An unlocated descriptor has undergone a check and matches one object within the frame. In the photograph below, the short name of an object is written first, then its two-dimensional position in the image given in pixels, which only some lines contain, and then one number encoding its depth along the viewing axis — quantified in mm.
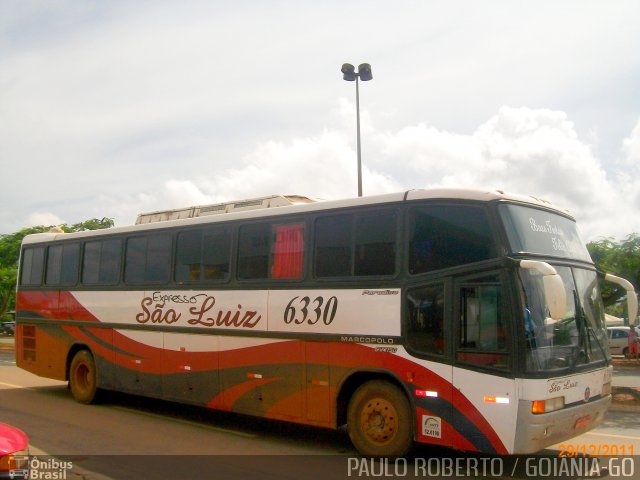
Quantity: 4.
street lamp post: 19219
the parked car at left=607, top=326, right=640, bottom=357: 29719
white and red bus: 7445
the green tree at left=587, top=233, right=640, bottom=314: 22062
